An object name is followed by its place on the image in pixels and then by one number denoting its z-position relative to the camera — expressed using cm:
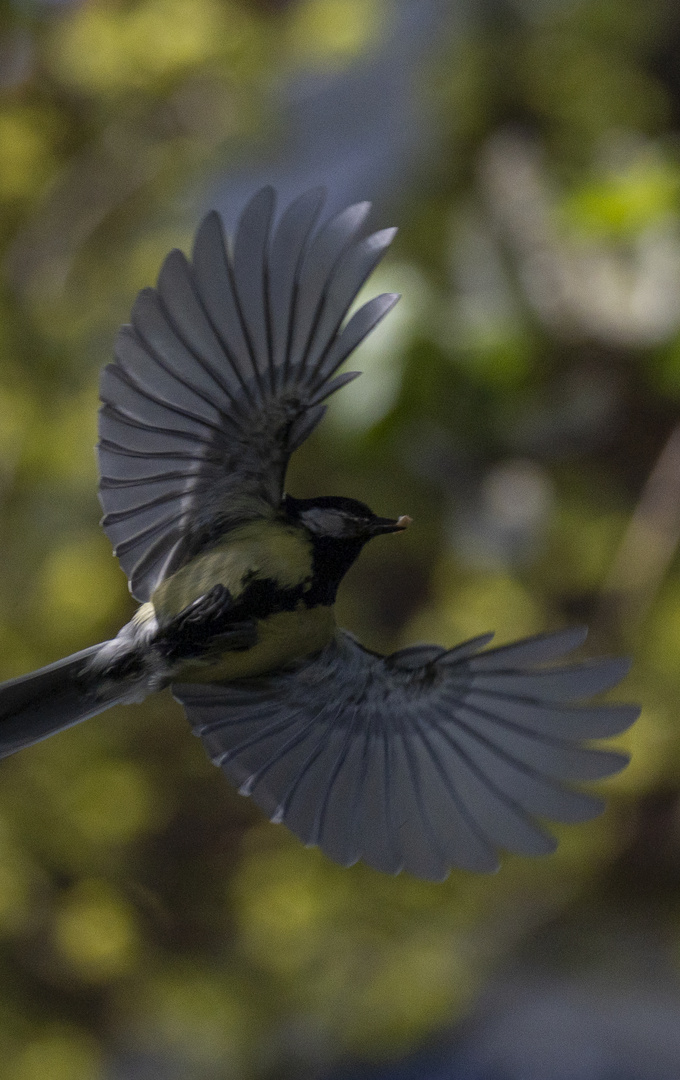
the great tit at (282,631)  471
